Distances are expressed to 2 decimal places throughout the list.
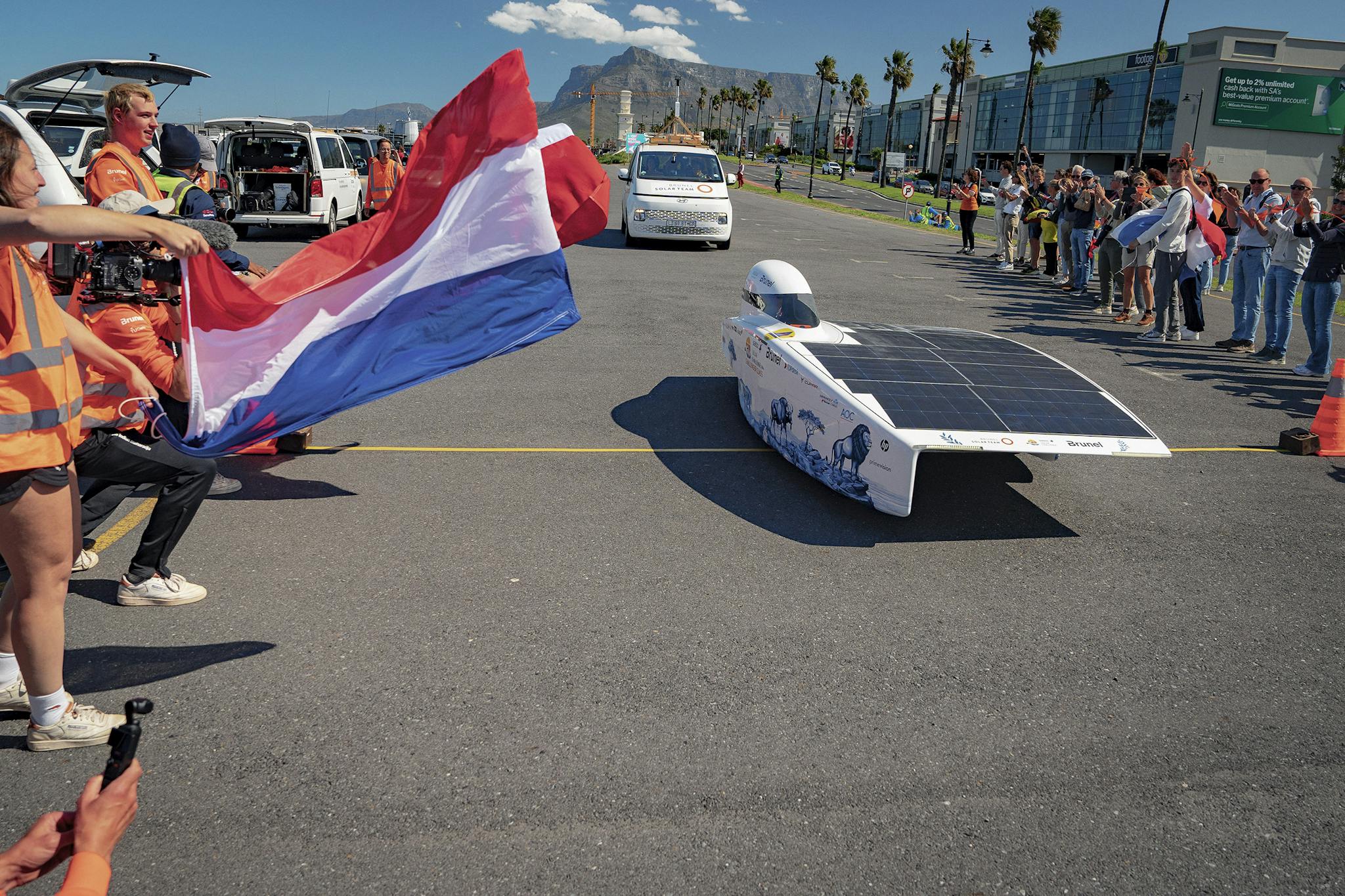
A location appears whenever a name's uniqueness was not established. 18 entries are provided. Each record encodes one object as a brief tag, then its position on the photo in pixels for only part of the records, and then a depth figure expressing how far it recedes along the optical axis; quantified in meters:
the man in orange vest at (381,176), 18.36
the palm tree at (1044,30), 68.50
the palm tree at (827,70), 112.62
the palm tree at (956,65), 62.12
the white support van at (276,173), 17.38
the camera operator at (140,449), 3.93
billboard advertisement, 81.06
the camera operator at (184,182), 5.26
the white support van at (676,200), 19.52
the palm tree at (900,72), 89.19
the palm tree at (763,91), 152.00
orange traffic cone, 7.23
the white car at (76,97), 12.25
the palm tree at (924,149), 132.50
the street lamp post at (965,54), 31.67
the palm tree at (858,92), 110.12
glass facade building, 91.06
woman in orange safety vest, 2.71
